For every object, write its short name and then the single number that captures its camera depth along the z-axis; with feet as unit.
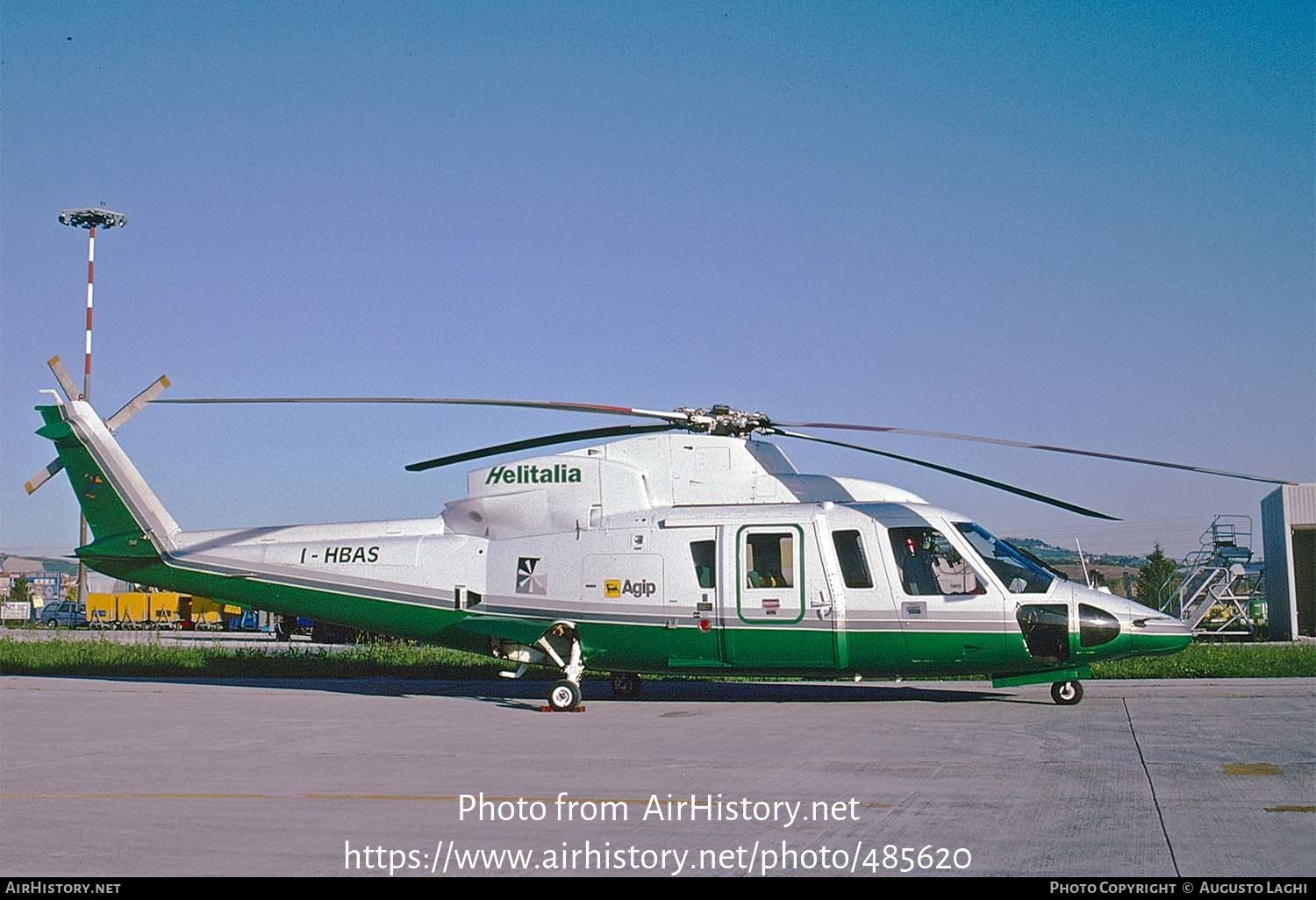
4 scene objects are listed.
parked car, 205.46
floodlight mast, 165.78
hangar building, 135.23
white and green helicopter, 52.75
